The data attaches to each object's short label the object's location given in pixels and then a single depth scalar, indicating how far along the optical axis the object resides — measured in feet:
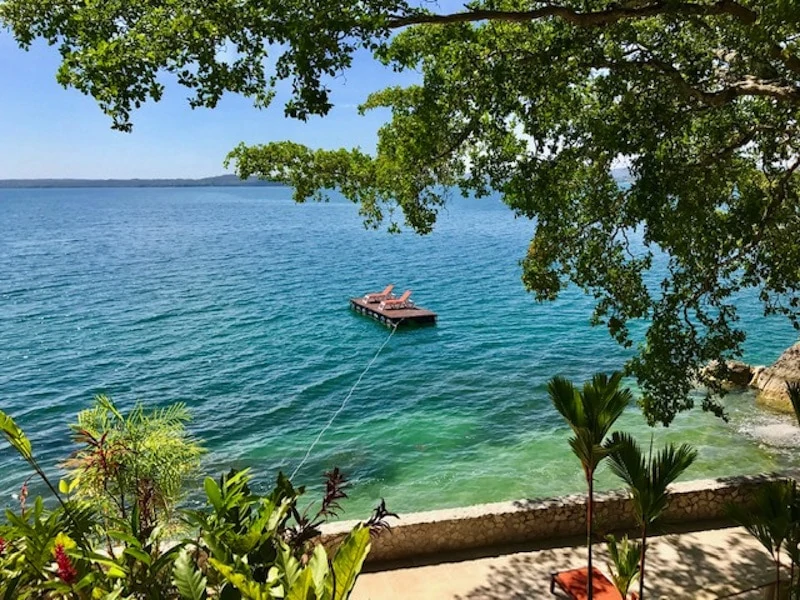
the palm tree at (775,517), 18.22
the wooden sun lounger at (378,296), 110.93
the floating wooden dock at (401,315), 100.42
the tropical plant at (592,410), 19.19
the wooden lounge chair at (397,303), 105.67
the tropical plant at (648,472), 18.80
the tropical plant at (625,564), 18.19
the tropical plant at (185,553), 11.25
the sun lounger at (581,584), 22.13
